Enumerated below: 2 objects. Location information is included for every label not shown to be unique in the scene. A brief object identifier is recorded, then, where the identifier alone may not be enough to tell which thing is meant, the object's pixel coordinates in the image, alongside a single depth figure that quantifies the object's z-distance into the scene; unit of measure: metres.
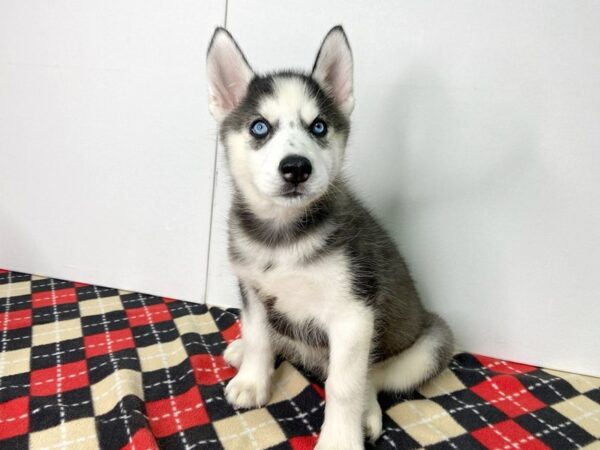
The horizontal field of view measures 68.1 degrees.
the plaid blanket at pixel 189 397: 0.37
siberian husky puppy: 0.35
